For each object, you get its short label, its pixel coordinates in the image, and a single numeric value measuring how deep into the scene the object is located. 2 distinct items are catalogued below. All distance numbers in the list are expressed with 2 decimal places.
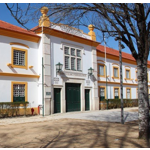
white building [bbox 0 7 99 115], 15.61
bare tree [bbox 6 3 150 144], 6.95
